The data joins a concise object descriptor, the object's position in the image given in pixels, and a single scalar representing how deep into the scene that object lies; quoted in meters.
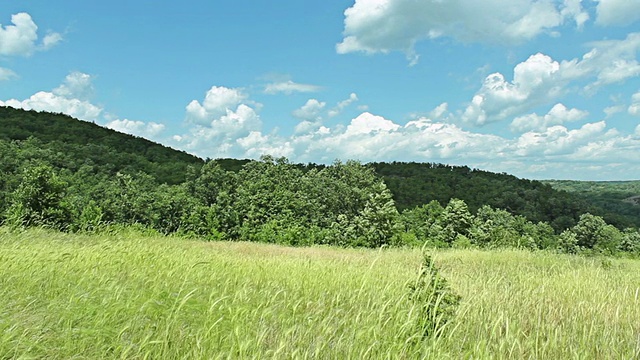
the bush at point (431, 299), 4.42
